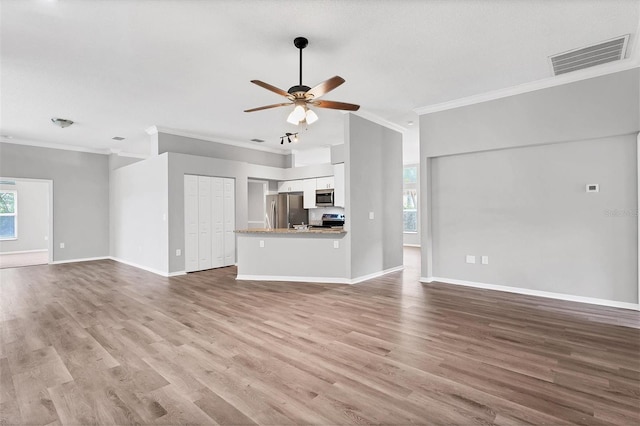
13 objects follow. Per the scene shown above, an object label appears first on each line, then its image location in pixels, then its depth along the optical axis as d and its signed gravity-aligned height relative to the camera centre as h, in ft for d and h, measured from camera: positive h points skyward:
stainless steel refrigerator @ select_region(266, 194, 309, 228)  27.58 +0.28
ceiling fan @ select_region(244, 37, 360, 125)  10.06 +3.92
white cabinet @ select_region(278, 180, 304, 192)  27.84 +2.40
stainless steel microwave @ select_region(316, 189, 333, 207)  25.67 +1.22
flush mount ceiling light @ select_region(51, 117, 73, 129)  19.44 +5.73
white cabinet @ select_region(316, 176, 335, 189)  26.02 +2.46
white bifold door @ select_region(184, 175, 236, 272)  21.75 -0.54
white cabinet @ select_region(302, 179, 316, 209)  26.99 +1.63
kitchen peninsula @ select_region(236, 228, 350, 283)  18.21 -2.43
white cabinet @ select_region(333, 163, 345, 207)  23.99 +2.12
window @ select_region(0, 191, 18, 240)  33.09 +0.16
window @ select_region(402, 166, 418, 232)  37.32 +1.59
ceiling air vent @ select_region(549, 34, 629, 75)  11.21 +5.71
